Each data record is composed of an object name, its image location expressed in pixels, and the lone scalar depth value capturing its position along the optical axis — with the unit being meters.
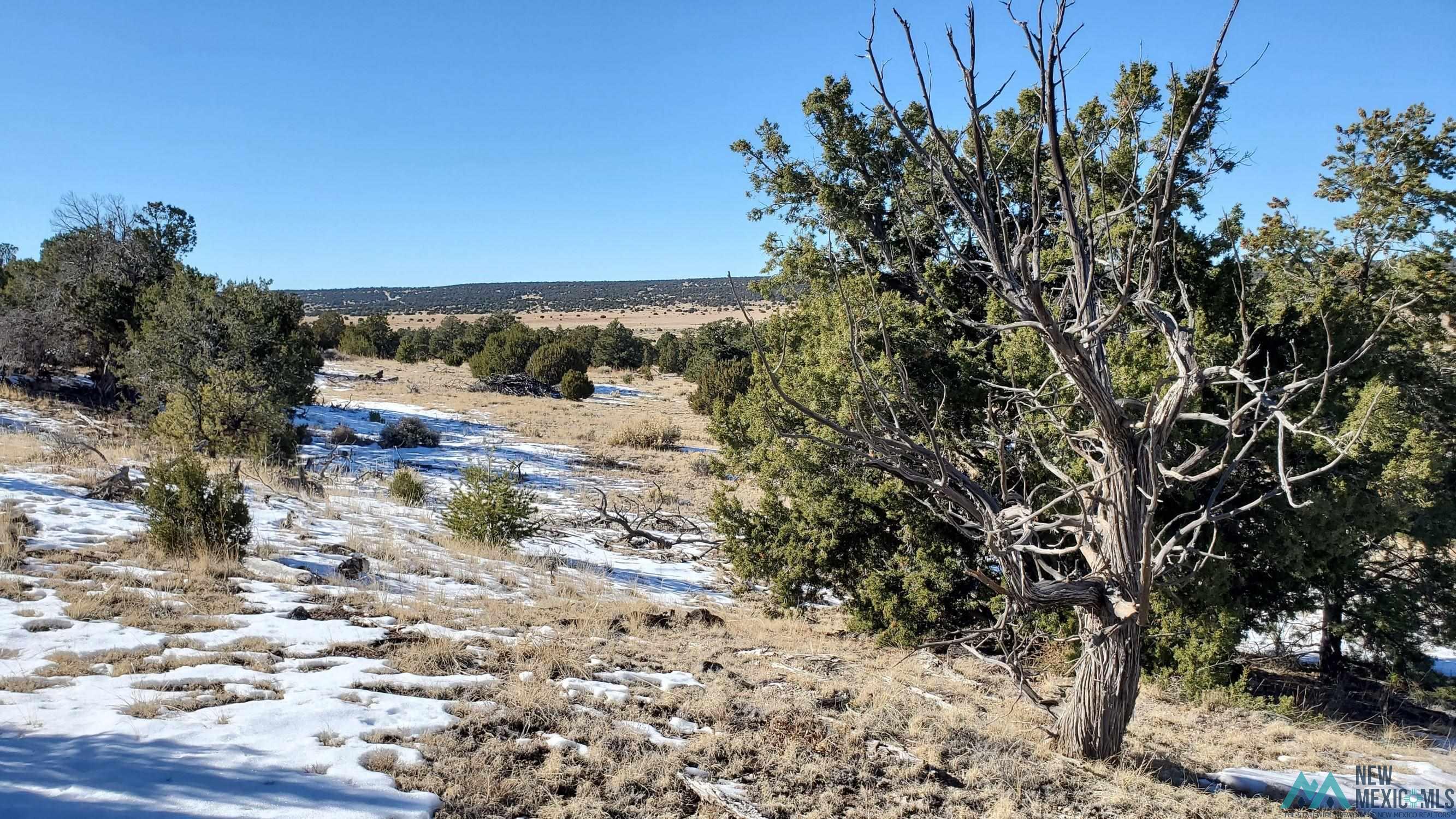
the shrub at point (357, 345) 43.28
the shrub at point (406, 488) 12.67
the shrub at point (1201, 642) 7.09
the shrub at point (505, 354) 33.22
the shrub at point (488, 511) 10.42
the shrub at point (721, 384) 24.80
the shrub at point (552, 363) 32.31
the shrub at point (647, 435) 22.02
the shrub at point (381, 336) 45.31
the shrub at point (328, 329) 44.09
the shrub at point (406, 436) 18.81
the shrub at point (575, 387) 30.22
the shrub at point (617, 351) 46.47
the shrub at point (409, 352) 42.84
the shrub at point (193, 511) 7.04
